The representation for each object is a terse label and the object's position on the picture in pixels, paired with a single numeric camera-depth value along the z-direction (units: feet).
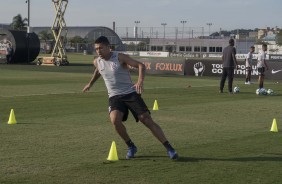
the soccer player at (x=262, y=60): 75.56
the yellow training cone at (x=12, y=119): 38.64
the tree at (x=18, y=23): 359.46
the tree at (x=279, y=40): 322.81
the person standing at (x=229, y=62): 69.37
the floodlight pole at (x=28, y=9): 256.36
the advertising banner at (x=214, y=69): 107.65
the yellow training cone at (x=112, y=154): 26.55
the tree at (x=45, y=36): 366.43
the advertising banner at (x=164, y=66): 119.75
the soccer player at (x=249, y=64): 89.61
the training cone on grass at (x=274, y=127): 37.20
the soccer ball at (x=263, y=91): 67.97
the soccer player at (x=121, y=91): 26.71
